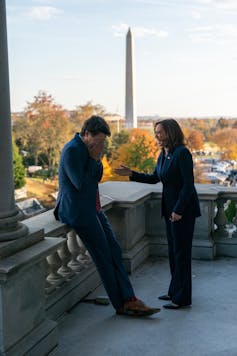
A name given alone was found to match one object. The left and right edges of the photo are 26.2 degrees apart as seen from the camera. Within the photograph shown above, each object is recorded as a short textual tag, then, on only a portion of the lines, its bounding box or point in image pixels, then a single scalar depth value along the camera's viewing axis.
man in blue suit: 3.98
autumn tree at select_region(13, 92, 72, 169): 59.12
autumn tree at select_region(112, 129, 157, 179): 58.25
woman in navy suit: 4.38
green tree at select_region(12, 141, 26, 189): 50.18
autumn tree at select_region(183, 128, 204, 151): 70.81
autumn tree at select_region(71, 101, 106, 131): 65.56
